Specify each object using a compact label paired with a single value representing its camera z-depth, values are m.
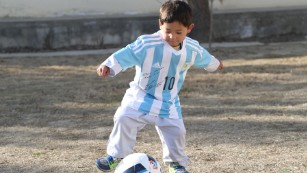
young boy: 7.59
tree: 22.70
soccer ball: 6.97
